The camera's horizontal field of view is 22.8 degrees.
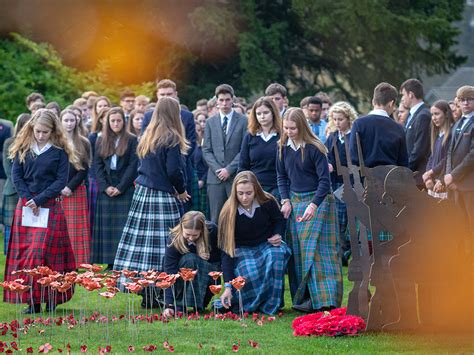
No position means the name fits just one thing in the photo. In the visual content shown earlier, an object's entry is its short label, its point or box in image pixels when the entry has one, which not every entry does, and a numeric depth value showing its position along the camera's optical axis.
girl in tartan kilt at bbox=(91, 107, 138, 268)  14.88
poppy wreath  9.57
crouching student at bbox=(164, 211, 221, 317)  11.37
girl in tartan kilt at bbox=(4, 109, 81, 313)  11.58
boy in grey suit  14.77
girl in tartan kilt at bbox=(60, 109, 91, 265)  14.70
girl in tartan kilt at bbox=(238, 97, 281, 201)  12.49
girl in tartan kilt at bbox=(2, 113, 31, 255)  15.90
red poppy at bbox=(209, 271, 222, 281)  9.74
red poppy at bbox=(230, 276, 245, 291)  9.62
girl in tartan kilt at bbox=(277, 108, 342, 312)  11.39
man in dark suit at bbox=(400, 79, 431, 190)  14.02
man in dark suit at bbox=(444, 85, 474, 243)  12.38
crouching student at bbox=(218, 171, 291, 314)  11.34
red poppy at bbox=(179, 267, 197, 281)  9.62
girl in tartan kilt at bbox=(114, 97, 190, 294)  12.45
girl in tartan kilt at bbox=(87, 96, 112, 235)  15.74
